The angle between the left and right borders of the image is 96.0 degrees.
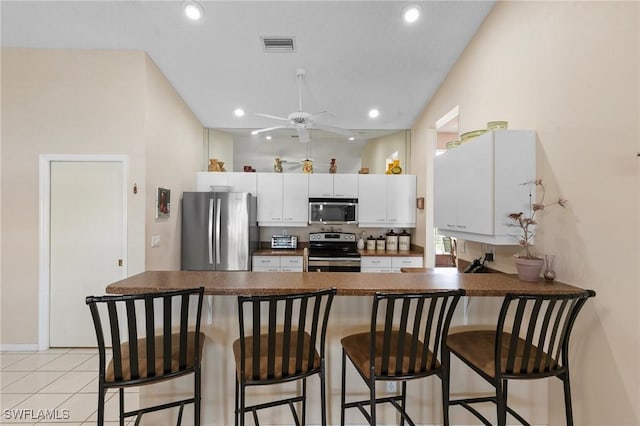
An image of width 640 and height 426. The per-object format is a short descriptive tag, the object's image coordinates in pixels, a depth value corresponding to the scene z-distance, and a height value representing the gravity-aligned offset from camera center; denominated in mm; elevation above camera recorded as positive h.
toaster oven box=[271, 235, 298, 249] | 4605 -452
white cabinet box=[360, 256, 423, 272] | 4246 -725
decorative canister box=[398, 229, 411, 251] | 4566 -453
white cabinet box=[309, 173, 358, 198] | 4574 +458
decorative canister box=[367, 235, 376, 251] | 4648 -486
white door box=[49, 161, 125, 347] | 3051 -319
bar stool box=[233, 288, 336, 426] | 1285 -707
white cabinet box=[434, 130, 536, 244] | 1954 +247
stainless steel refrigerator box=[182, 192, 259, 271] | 3918 -253
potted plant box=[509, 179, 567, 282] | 1776 -120
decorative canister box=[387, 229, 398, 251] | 4568 -460
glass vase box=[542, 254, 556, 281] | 1810 -343
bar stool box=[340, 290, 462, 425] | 1311 -714
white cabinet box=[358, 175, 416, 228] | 4551 +206
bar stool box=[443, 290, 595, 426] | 1338 -722
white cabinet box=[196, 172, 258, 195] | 4488 +516
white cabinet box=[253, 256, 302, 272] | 4238 -737
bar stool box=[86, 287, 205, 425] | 1265 -691
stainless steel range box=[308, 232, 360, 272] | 4211 -596
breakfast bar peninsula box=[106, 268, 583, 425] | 1805 -917
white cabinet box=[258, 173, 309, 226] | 4562 +248
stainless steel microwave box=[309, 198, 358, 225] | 4504 +29
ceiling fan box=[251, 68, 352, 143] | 2963 +970
